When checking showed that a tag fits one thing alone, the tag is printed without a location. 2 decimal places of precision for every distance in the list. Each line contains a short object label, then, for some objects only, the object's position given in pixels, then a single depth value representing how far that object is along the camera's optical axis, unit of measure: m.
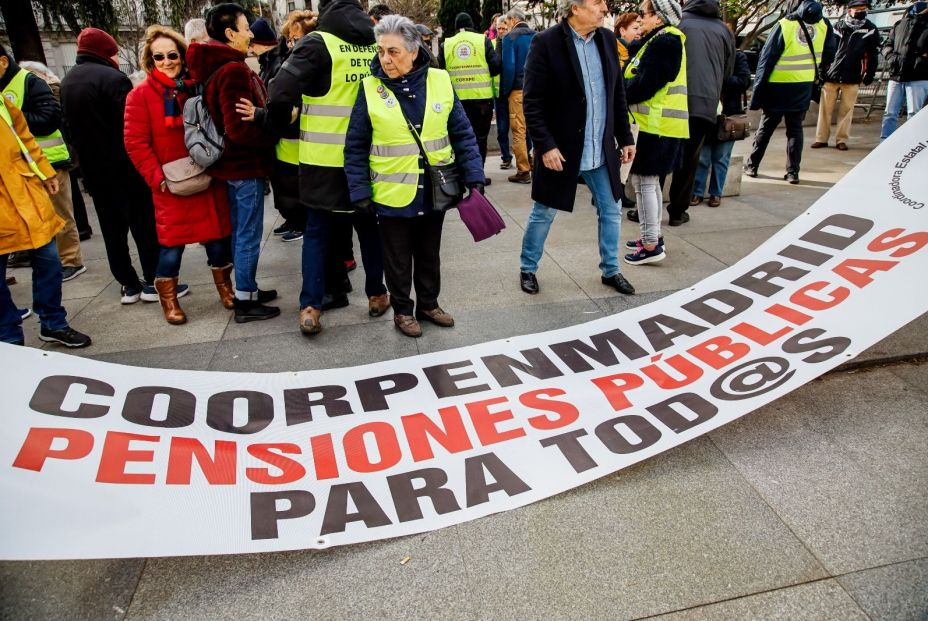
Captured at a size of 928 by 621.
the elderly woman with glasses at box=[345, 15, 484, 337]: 3.52
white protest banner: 2.31
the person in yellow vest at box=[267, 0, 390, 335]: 3.61
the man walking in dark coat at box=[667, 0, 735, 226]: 5.24
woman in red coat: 3.96
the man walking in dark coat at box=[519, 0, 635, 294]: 4.07
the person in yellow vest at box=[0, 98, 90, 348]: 3.61
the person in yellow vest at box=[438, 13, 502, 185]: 7.25
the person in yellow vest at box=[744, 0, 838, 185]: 6.73
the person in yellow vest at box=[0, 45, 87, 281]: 4.74
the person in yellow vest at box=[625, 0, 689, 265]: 4.74
